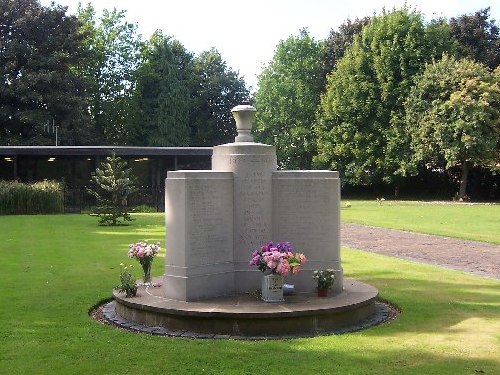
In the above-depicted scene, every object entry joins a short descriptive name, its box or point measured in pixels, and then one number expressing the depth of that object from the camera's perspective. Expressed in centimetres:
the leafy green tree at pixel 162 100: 5241
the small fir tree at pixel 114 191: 2300
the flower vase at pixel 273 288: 782
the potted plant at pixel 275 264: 767
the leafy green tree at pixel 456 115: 3706
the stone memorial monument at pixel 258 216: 844
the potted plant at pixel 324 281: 823
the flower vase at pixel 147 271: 921
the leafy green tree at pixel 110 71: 5303
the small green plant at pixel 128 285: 821
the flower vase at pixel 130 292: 822
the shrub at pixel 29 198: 2736
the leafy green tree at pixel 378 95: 4178
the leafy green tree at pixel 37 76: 4156
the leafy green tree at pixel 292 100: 4972
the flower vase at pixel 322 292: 827
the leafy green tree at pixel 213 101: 5584
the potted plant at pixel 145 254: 909
